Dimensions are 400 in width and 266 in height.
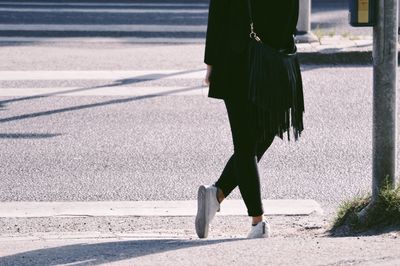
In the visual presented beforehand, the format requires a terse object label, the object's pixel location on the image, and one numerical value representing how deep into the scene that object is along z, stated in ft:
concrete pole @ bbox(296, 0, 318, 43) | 55.42
